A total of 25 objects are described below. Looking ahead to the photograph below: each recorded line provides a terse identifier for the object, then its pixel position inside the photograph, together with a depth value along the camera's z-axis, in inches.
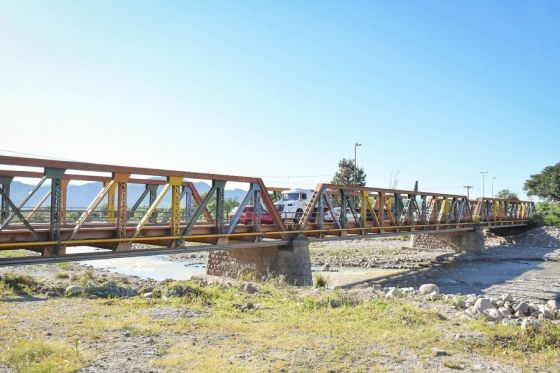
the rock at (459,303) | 534.6
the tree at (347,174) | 3080.7
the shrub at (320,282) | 852.6
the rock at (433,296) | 596.9
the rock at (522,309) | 524.9
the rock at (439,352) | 340.8
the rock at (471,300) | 562.6
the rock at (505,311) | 487.6
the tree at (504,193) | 5897.6
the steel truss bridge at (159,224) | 562.6
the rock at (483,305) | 497.2
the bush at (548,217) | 2458.2
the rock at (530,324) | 406.0
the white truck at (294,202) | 1096.2
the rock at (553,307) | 552.5
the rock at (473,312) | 475.5
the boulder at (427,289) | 680.7
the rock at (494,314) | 465.4
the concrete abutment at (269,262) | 890.1
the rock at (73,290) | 561.7
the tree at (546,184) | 3789.4
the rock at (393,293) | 605.0
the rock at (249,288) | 604.7
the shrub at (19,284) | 568.2
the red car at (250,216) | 940.0
